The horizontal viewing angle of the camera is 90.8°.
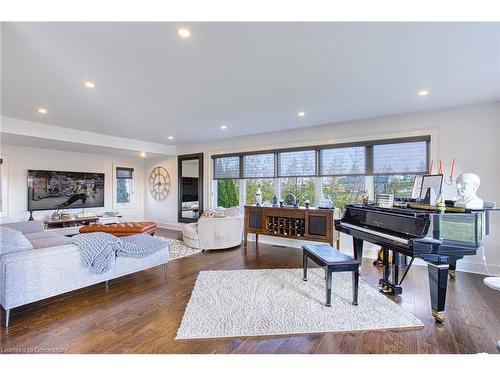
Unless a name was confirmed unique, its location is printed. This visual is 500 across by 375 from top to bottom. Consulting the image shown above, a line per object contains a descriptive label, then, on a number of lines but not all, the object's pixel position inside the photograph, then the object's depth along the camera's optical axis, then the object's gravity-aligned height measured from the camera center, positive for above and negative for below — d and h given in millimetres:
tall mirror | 7167 -20
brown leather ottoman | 4753 -790
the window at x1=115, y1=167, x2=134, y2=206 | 7512 +100
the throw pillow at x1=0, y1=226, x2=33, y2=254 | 2293 -506
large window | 4238 +351
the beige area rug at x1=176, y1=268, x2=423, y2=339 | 2137 -1214
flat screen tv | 5836 -20
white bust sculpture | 2539 -46
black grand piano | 2242 -500
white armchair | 4766 -888
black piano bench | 2512 -810
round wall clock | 7617 +172
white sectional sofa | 2146 -829
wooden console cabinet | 4379 -681
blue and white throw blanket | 2652 -714
